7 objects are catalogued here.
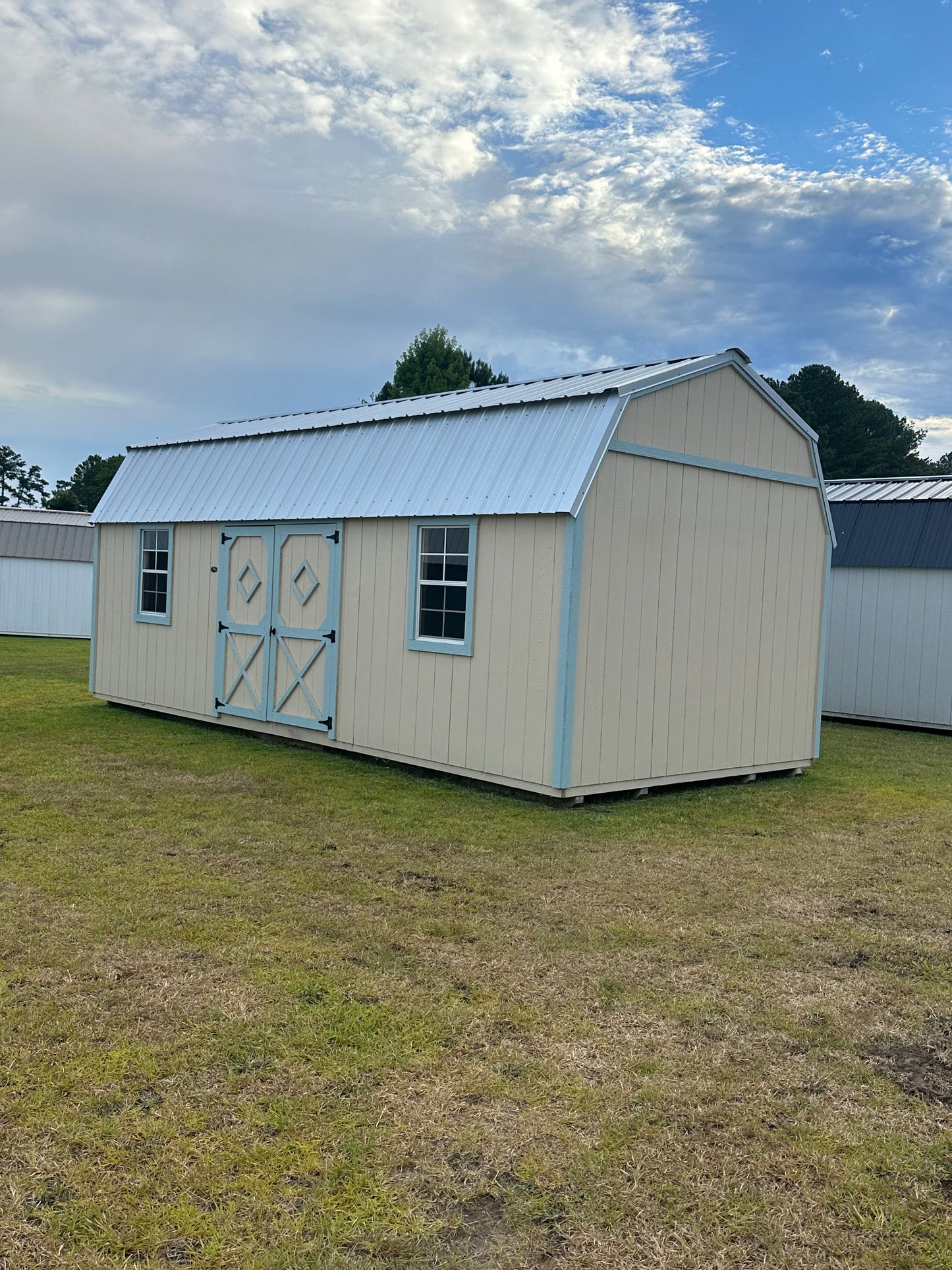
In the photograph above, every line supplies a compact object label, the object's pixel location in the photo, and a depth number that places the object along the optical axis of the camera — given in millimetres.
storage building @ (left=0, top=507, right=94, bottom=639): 29188
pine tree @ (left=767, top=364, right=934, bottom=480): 44875
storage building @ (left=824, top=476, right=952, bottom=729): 14734
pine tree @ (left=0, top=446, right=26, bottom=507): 72731
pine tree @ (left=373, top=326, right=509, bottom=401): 44812
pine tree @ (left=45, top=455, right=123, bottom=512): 57969
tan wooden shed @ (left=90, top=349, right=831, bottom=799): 8219
